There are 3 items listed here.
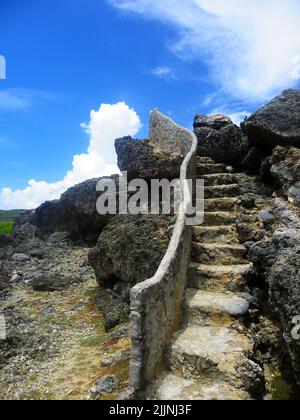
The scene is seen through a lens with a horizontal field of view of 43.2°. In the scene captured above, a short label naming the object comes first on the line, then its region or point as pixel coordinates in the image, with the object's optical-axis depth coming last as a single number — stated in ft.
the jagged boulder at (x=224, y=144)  43.70
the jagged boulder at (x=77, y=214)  66.65
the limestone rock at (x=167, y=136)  43.12
